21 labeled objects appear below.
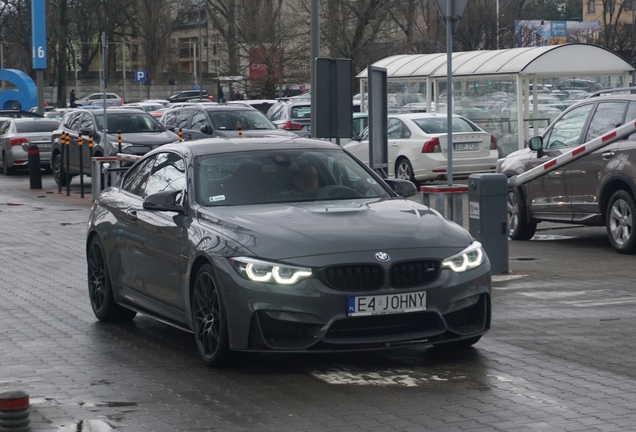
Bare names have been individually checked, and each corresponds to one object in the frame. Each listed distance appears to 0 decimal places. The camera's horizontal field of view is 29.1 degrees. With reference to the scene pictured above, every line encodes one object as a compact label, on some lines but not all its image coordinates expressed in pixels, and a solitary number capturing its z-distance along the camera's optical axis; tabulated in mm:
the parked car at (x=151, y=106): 58762
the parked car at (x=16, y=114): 38812
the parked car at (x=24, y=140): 32000
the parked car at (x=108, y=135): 26359
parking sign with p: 72869
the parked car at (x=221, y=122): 27469
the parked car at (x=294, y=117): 33250
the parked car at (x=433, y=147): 23984
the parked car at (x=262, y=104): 43812
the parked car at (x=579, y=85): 28423
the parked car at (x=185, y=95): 78312
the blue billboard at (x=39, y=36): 46844
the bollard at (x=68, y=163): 25562
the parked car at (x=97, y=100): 73094
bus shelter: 27188
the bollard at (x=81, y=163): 24794
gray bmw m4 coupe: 7227
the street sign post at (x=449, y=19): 12344
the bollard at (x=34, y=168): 27188
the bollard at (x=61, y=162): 26508
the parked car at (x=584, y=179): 13453
